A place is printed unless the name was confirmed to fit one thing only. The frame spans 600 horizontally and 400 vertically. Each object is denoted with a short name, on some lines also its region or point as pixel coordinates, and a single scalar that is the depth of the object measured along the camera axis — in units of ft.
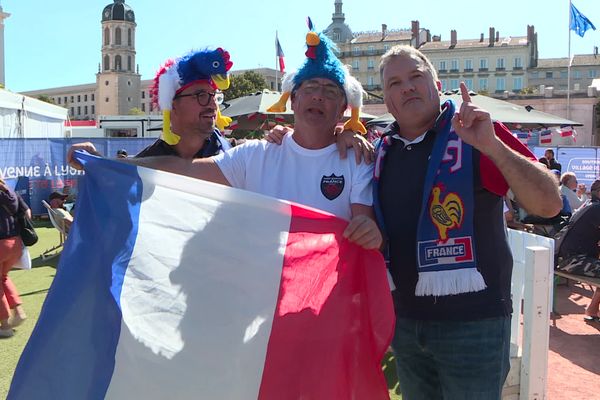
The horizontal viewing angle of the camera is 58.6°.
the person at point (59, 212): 26.45
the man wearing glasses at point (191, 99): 9.65
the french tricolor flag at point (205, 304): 6.10
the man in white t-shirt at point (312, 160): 7.14
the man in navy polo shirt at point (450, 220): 6.44
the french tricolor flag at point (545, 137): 65.31
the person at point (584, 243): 18.66
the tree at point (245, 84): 176.14
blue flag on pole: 79.82
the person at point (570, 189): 29.40
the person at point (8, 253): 16.84
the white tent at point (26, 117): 45.19
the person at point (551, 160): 39.54
